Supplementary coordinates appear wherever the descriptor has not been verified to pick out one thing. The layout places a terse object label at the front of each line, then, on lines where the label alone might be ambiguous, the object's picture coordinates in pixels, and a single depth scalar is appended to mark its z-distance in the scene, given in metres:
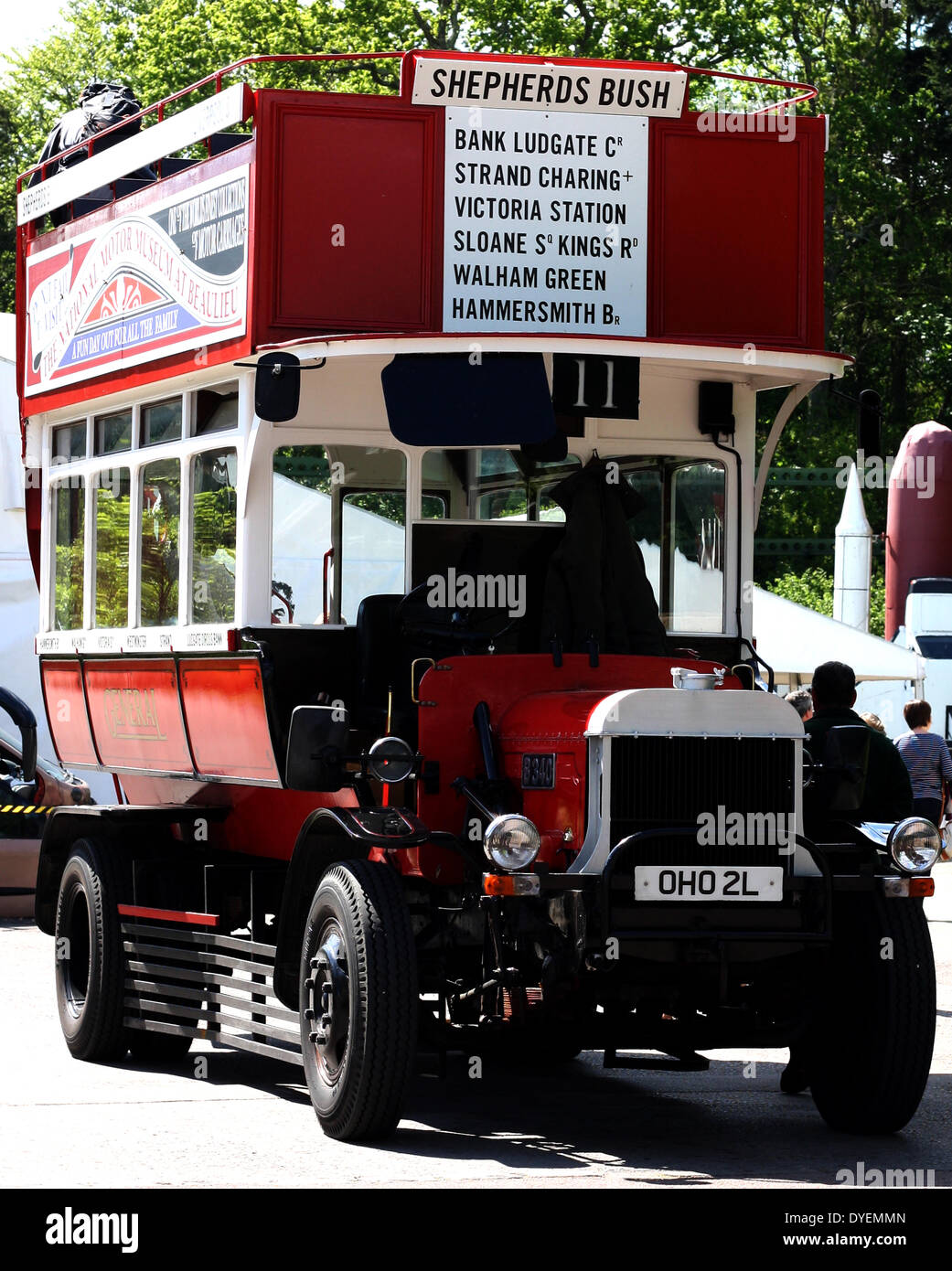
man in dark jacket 10.39
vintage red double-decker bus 8.11
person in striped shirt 17.83
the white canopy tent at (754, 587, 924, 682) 24.02
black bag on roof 12.45
